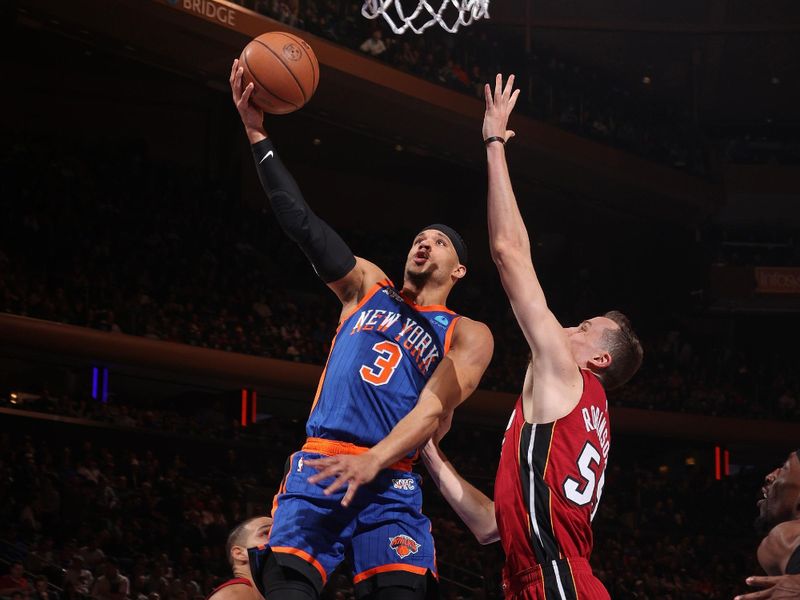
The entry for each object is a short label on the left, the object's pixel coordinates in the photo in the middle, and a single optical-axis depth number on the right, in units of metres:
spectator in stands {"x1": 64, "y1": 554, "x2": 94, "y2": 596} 11.02
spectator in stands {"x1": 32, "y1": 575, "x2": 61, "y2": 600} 10.57
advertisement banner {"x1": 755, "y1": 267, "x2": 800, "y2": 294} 26.67
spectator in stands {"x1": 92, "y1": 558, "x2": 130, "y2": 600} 11.20
